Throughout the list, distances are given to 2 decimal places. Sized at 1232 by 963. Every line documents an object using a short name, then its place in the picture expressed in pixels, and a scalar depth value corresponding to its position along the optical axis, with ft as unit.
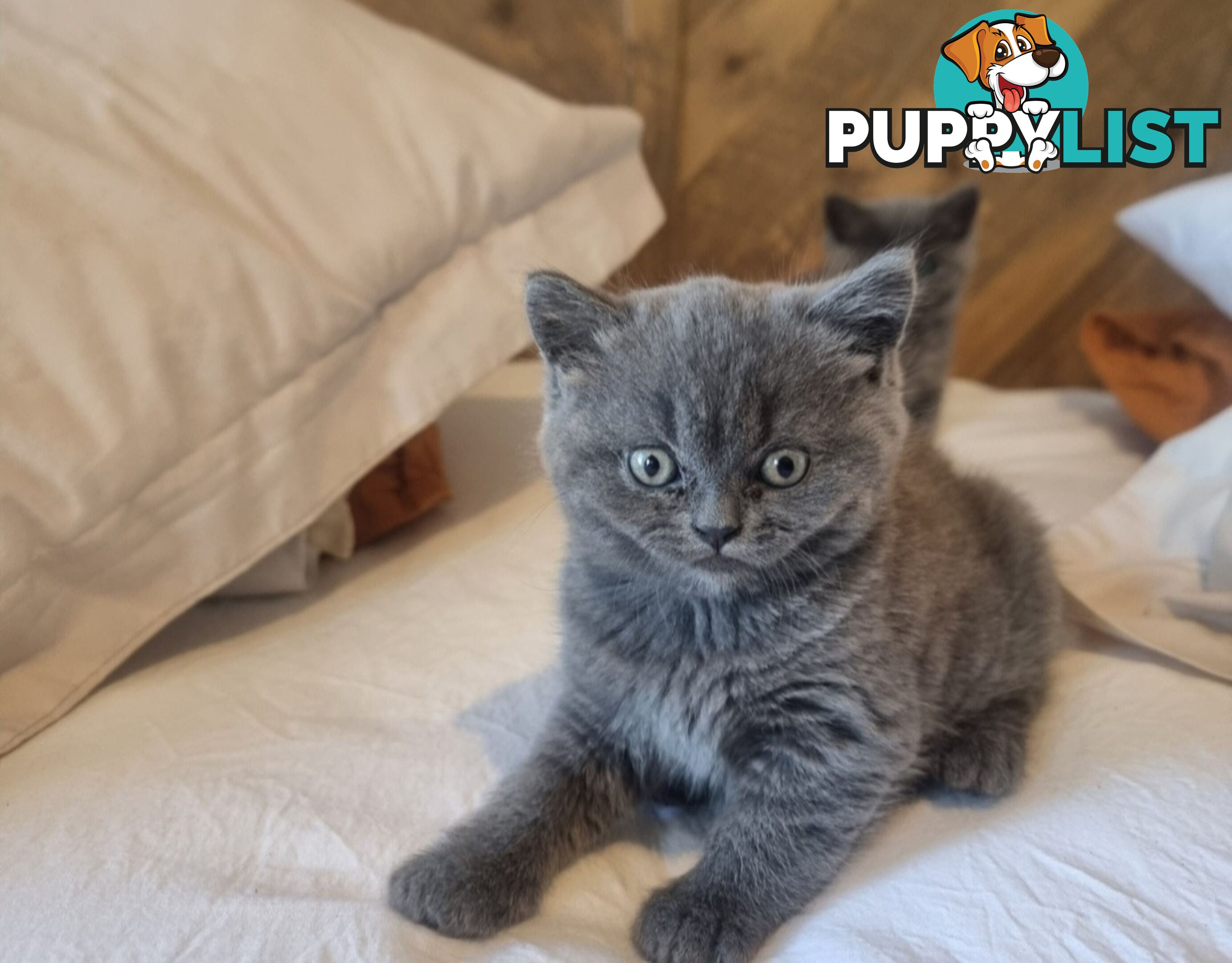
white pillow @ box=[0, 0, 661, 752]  0.80
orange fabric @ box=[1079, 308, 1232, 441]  1.18
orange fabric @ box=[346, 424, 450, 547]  1.11
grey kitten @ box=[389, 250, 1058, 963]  0.63
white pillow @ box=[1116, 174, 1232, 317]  1.09
